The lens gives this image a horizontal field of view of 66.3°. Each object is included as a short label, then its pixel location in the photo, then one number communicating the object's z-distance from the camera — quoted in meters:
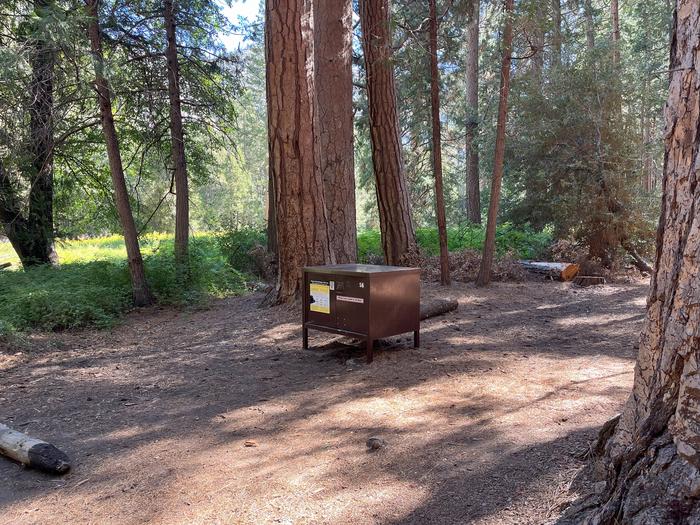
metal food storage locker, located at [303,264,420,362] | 5.70
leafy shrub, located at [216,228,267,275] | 14.85
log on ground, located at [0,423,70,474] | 3.63
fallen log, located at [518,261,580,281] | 11.49
